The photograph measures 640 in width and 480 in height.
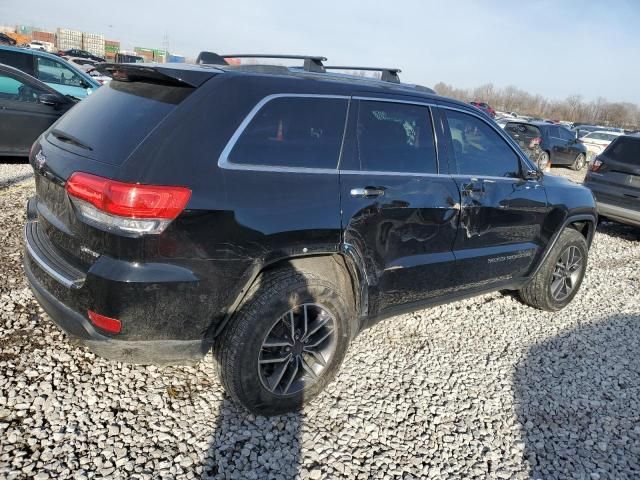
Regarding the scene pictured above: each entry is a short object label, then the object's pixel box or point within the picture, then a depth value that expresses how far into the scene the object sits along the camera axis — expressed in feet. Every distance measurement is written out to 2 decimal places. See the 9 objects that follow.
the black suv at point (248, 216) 6.99
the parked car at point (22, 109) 22.52
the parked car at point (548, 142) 48.80
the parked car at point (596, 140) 61.13
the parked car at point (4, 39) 98.58
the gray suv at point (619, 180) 23.47
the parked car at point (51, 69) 27.61
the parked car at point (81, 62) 67.34
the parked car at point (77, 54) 137.73
